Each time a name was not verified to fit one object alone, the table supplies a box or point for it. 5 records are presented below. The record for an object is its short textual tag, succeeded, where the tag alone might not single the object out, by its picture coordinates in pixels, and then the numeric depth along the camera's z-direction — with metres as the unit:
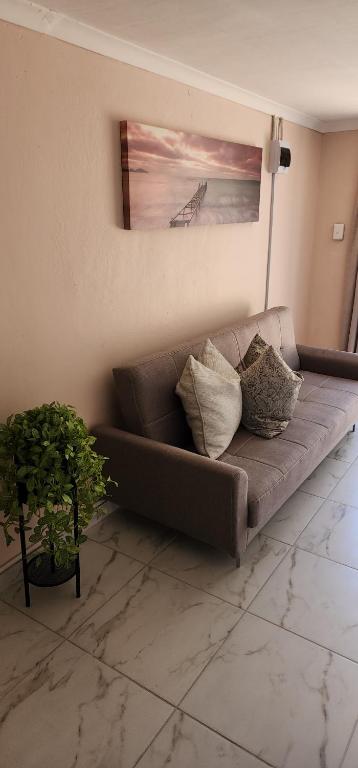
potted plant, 1.75
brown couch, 2.05
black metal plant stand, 1.93
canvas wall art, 2.33
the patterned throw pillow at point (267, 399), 2.63
